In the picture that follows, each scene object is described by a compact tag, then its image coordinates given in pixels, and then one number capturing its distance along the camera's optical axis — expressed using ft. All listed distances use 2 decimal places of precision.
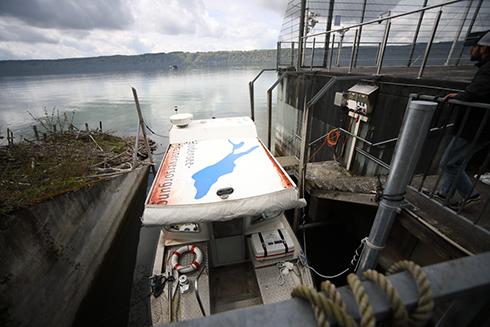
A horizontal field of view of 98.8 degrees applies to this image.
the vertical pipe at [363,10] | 36.93
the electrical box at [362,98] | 19.88
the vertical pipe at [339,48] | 33.56
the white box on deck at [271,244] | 15.49
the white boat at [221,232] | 13.03
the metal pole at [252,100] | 30.23
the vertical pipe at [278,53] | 41.63
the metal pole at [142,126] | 32.48
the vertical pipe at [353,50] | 21.38
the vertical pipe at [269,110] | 27.66
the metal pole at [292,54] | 37.91
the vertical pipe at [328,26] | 35.95
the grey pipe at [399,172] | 6.06
